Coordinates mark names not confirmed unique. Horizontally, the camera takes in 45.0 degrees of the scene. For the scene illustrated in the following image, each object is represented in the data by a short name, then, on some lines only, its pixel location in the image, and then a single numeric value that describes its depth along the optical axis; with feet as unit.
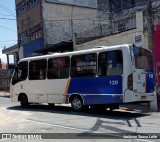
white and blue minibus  24.84
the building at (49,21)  65.09
